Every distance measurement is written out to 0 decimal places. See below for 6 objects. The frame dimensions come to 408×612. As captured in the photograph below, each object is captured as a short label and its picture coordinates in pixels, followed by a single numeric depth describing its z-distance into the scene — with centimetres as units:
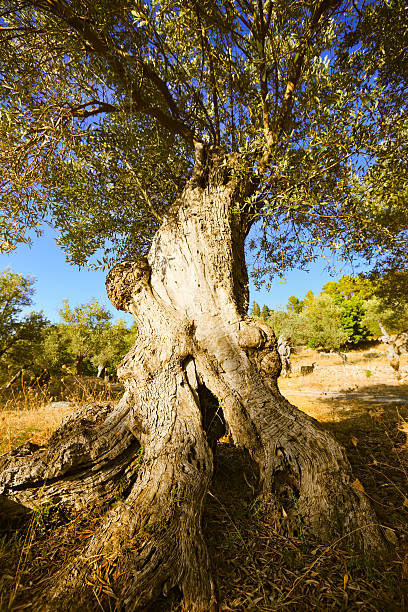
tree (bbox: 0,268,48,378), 2056
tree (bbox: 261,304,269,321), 4896
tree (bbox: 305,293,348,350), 3616
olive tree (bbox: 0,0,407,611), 254
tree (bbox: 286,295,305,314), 6200
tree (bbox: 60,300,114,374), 2711
